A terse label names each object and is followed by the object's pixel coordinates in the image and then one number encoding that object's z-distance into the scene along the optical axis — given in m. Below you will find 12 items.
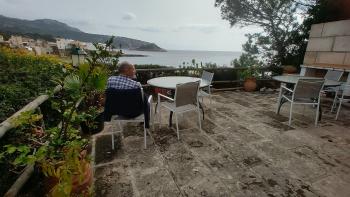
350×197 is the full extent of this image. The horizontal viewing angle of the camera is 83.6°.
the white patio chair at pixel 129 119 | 2.85
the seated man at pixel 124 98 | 2.70
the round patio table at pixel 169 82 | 3.63
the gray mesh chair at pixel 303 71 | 7.41
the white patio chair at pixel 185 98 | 3.10
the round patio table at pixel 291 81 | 4.11
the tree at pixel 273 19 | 9.05
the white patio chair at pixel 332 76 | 4.77
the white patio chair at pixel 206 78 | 4.26
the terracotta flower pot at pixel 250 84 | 6.82
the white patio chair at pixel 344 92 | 4.20
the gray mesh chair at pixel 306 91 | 3.65
